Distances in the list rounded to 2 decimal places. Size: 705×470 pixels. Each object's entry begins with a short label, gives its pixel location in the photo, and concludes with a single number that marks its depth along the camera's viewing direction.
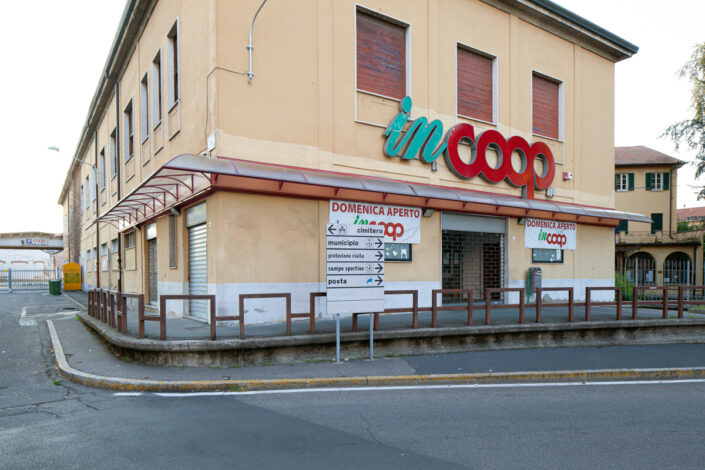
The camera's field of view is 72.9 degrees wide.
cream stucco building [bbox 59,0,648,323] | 10.12
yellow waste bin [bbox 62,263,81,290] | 30.98
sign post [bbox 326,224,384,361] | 7.74
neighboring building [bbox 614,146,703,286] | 36.78
